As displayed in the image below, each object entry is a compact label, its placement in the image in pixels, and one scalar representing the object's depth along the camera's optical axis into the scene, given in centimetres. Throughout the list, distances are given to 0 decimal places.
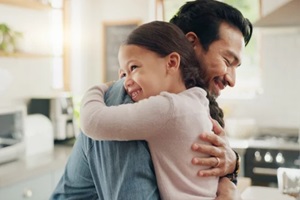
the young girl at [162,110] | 85
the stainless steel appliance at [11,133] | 269
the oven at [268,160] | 328
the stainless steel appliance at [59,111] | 342
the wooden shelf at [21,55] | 311
